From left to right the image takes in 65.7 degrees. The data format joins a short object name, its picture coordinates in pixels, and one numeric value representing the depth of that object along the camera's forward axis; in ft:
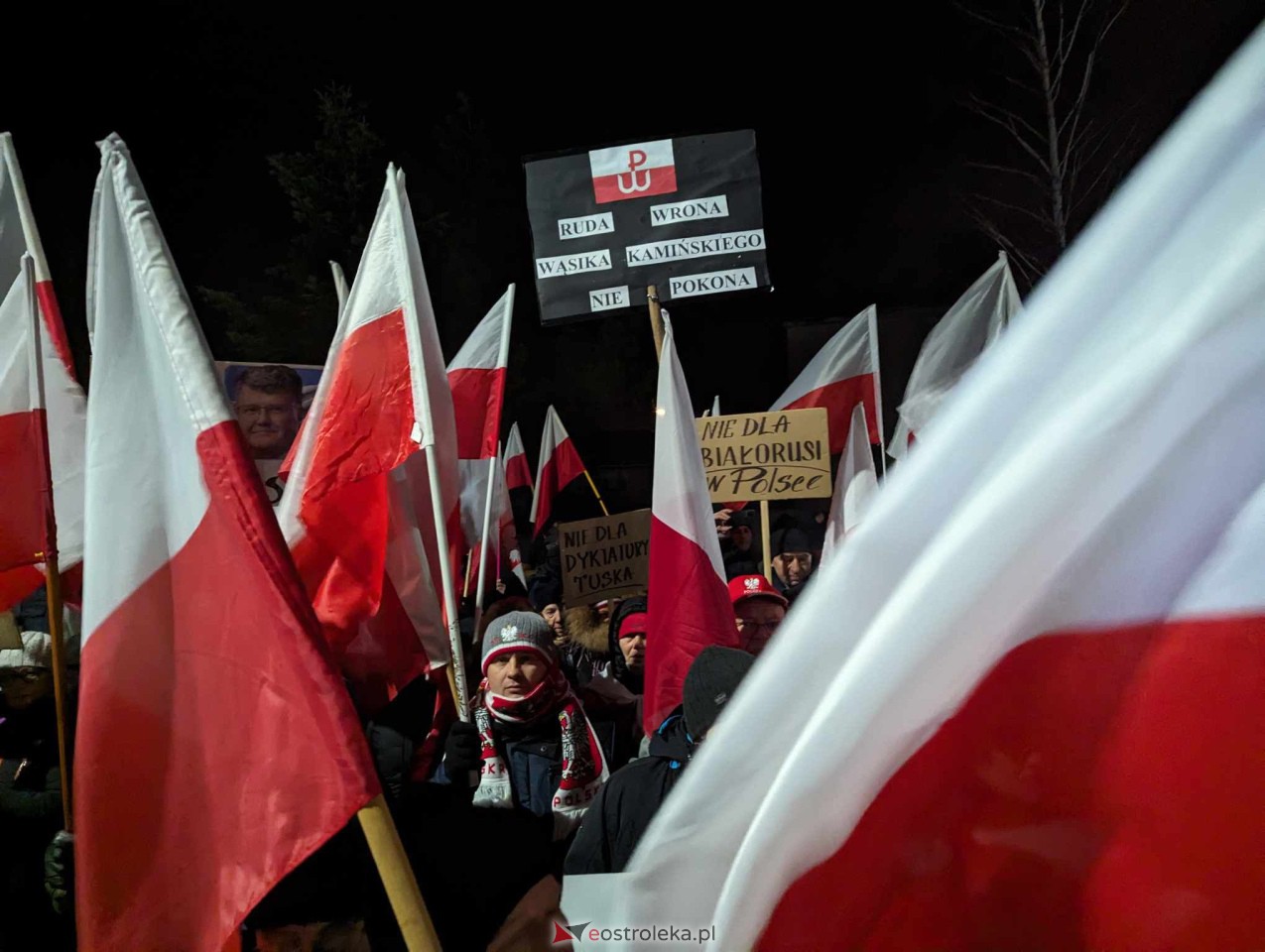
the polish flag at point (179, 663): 5.00
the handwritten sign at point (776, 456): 15.52
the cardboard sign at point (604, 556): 15.98
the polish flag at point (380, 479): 10.89
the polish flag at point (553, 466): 28.94
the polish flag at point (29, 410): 10.05
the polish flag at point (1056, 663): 2.66
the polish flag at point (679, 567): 10.72
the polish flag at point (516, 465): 31.76
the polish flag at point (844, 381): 19.98
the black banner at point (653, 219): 16.96
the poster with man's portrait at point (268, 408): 19.04
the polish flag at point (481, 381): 18.24
